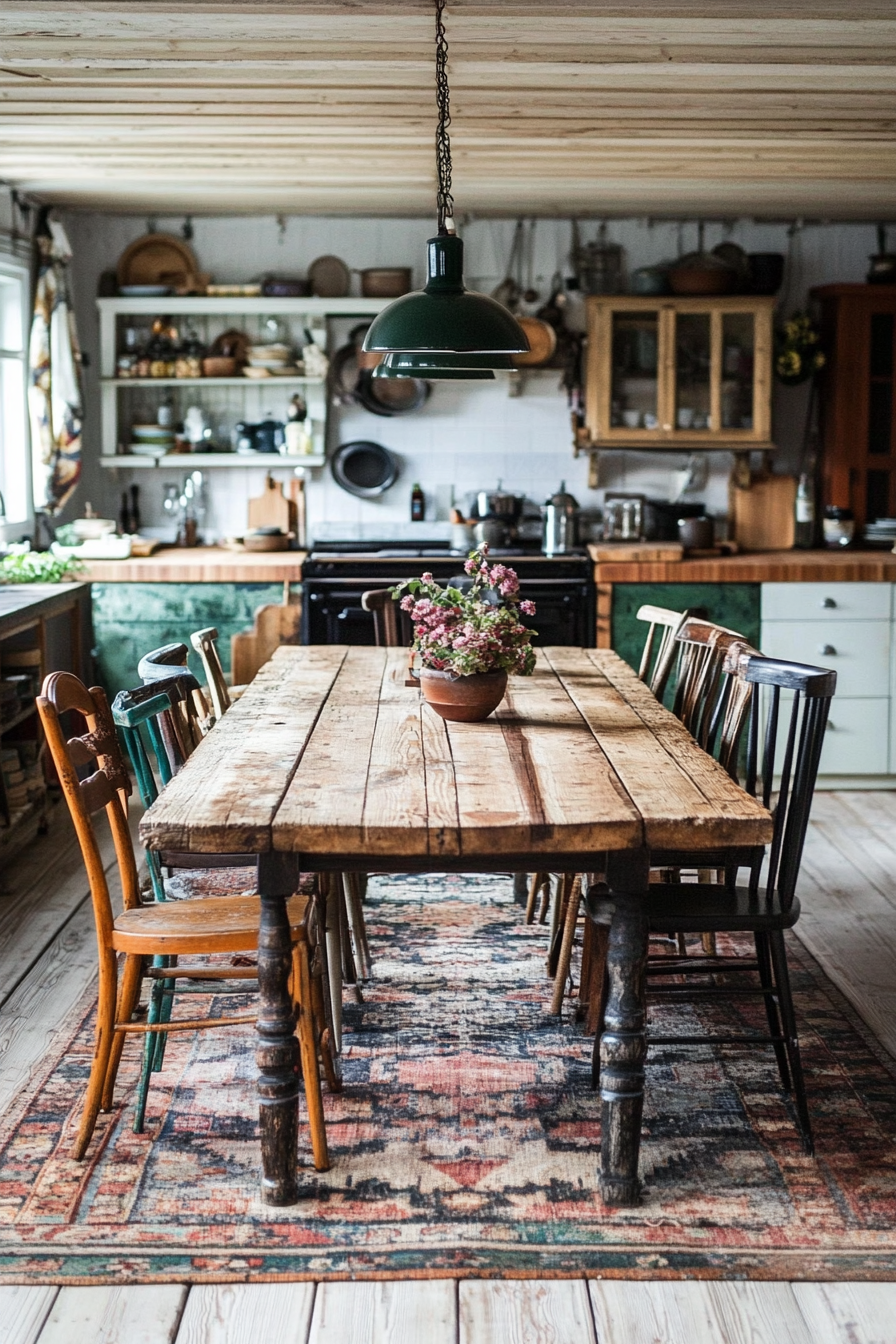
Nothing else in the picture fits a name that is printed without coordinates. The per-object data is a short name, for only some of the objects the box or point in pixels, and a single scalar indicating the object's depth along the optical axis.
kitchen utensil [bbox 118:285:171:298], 6.34
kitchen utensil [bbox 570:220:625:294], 6.42
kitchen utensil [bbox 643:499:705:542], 6.54
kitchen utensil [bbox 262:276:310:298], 6.35
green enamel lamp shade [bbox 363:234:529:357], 3.02
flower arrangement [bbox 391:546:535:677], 3.26
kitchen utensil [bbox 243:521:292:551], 6.39
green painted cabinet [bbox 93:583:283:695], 6.01
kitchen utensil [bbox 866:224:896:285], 6.32
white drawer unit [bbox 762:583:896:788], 5.93
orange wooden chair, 2.74
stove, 5.93
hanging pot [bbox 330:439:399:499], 6.63
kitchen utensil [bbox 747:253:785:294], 6.30
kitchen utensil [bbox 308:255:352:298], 6.54
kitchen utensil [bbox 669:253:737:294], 6.18
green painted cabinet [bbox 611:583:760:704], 5.95
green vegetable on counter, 5.55
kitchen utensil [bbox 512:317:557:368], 6.46
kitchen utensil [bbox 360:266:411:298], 6.43
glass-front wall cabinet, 6.20
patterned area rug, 2.47
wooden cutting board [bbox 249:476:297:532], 6.62
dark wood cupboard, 6.33
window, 6.05
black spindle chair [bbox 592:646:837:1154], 2.88
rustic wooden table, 2.49
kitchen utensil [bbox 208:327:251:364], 6.55
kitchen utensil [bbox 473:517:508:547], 6.29
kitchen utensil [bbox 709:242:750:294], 6.44
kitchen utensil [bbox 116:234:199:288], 6.48
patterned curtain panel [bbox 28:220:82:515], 6.00
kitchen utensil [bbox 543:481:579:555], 6.22
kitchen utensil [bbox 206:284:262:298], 6.34
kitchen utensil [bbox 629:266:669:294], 6.24
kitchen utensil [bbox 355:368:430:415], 6.57
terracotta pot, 3.32
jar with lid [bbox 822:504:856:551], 6.45
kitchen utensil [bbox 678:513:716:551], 6.34
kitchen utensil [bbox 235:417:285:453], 6.54
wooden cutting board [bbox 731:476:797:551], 6.62
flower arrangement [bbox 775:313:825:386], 6.39
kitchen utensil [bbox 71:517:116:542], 6.20
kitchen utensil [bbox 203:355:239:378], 6.40
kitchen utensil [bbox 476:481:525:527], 6.44
